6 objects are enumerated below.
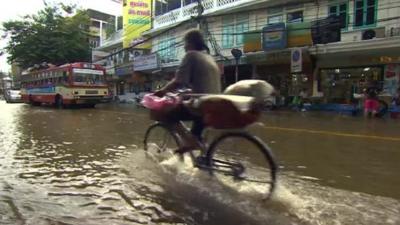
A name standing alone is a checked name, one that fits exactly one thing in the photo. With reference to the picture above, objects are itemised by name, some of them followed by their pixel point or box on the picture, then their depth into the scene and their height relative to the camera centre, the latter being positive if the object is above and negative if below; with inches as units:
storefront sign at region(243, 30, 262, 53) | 908.0 +87.9
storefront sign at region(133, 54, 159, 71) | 1259.8 +65.2
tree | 1533.0 +155.1
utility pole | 832.3 +133.8
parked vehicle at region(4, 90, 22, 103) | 1680.6 -42.6
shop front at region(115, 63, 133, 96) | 1477.5 +30.5
